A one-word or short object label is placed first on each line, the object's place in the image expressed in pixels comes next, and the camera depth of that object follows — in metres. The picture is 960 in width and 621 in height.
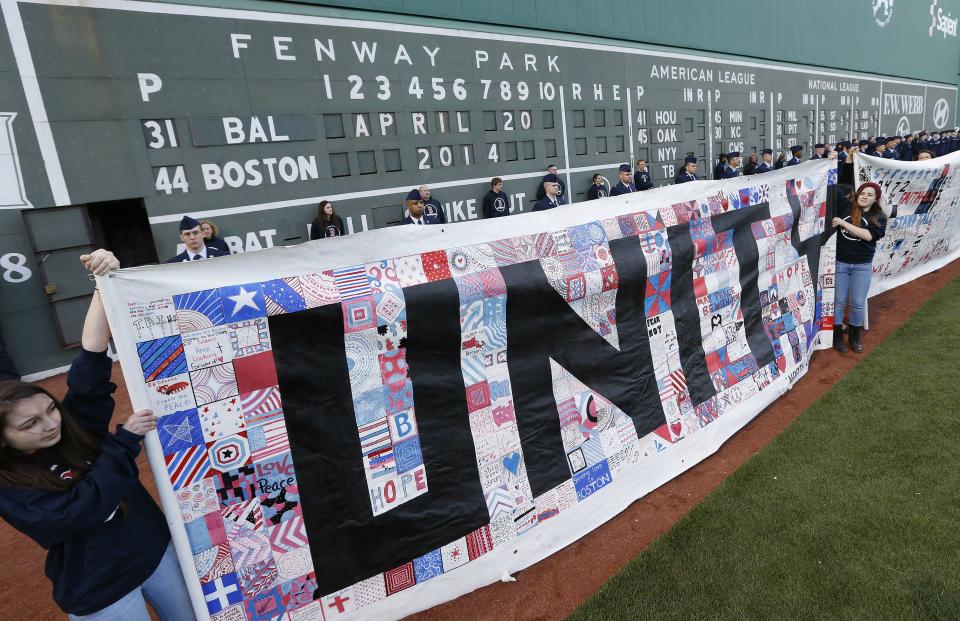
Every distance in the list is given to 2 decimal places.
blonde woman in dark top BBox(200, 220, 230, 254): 6.43
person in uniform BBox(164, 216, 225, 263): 4.91
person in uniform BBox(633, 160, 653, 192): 11.18
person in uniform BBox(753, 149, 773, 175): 13.57
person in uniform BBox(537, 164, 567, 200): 9.95
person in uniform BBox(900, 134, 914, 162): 16.27
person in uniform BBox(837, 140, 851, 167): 11.95
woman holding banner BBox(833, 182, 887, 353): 4.82
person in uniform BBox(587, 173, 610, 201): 10.44
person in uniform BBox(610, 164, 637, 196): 10.50
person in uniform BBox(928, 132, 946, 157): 17.08
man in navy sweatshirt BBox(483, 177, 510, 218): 9.08
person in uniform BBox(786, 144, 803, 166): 14.09
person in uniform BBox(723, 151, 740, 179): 12.32
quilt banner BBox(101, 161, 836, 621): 2.08
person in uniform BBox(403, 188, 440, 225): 7.66
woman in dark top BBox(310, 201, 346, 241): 7.38
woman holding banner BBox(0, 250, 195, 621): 1.57
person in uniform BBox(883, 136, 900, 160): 14.94
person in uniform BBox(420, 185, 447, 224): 8.34
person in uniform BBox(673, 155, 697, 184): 11.97
